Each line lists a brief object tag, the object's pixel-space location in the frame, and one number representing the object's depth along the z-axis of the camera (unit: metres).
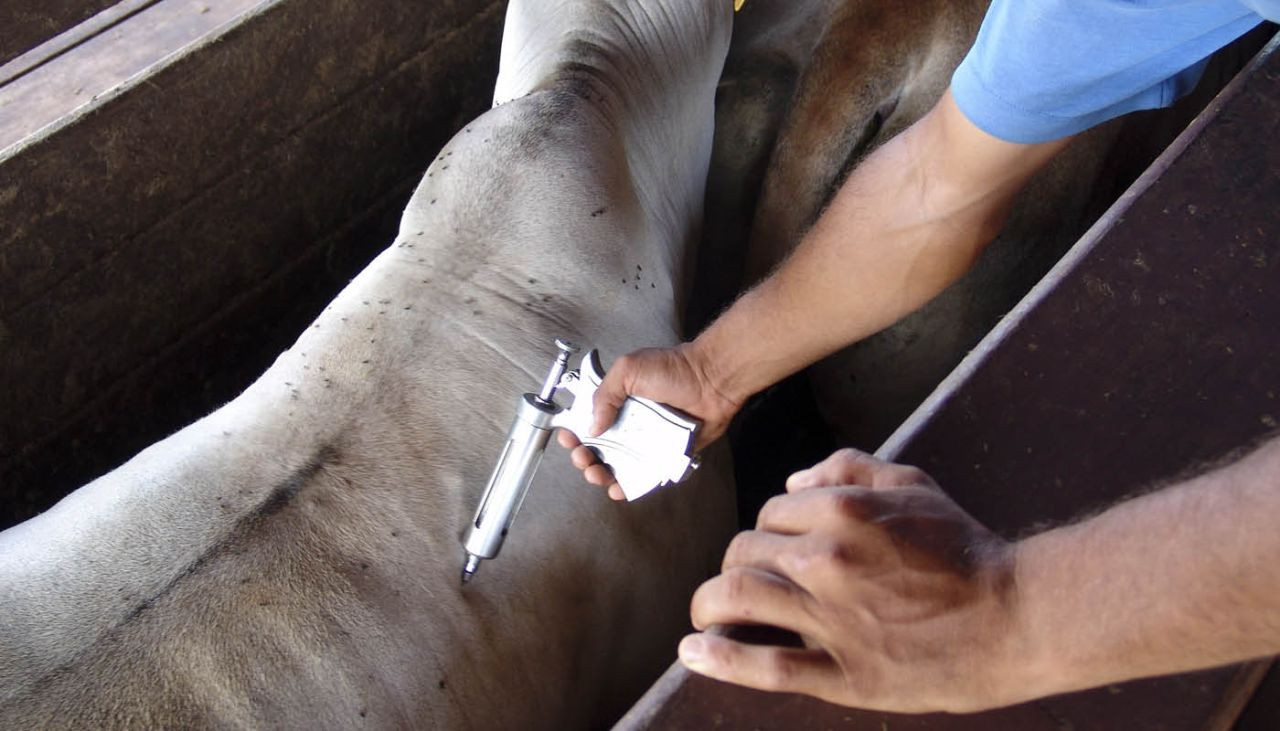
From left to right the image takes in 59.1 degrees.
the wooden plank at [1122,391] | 0.74
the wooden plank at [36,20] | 2.11
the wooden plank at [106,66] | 1.39
